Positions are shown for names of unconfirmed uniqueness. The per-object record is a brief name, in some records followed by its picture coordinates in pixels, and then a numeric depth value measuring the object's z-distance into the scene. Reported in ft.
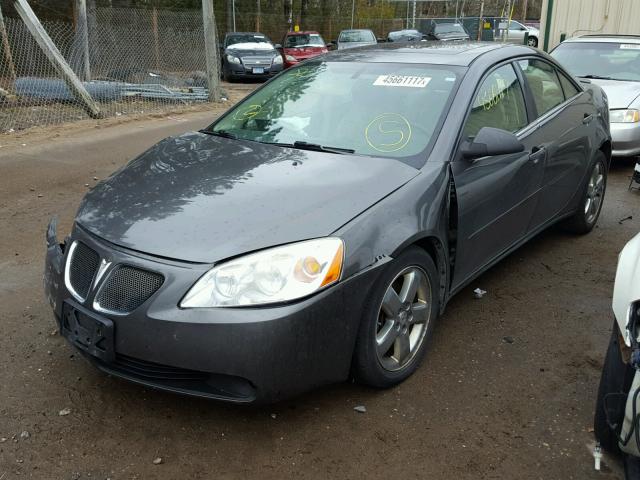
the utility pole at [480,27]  91.68
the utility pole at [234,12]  78.14
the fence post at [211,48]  41.96
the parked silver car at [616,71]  24.07
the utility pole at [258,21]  81.35
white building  38.78
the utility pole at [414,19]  103.60
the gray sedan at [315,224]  8.30
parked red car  67.87
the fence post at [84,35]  39.11
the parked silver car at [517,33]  103.86
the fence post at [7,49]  33.42
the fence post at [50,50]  31.37
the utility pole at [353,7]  98.48
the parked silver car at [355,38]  74.23
